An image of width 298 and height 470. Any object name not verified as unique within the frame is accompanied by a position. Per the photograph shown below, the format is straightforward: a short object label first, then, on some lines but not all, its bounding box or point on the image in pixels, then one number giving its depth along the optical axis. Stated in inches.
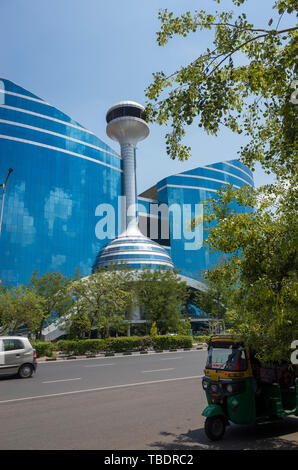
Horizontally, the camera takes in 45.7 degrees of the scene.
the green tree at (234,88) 235.3
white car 551.8
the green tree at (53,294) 1480.1
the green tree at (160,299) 1525.6
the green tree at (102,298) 1240.8
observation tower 2421.3
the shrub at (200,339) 1652.3
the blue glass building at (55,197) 2261.3
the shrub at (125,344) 1136.0
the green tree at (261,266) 204.7
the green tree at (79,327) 1210.0
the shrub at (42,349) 989.2
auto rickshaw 236.2
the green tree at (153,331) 1297.0
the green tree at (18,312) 1173.7
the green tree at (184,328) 1551.4
